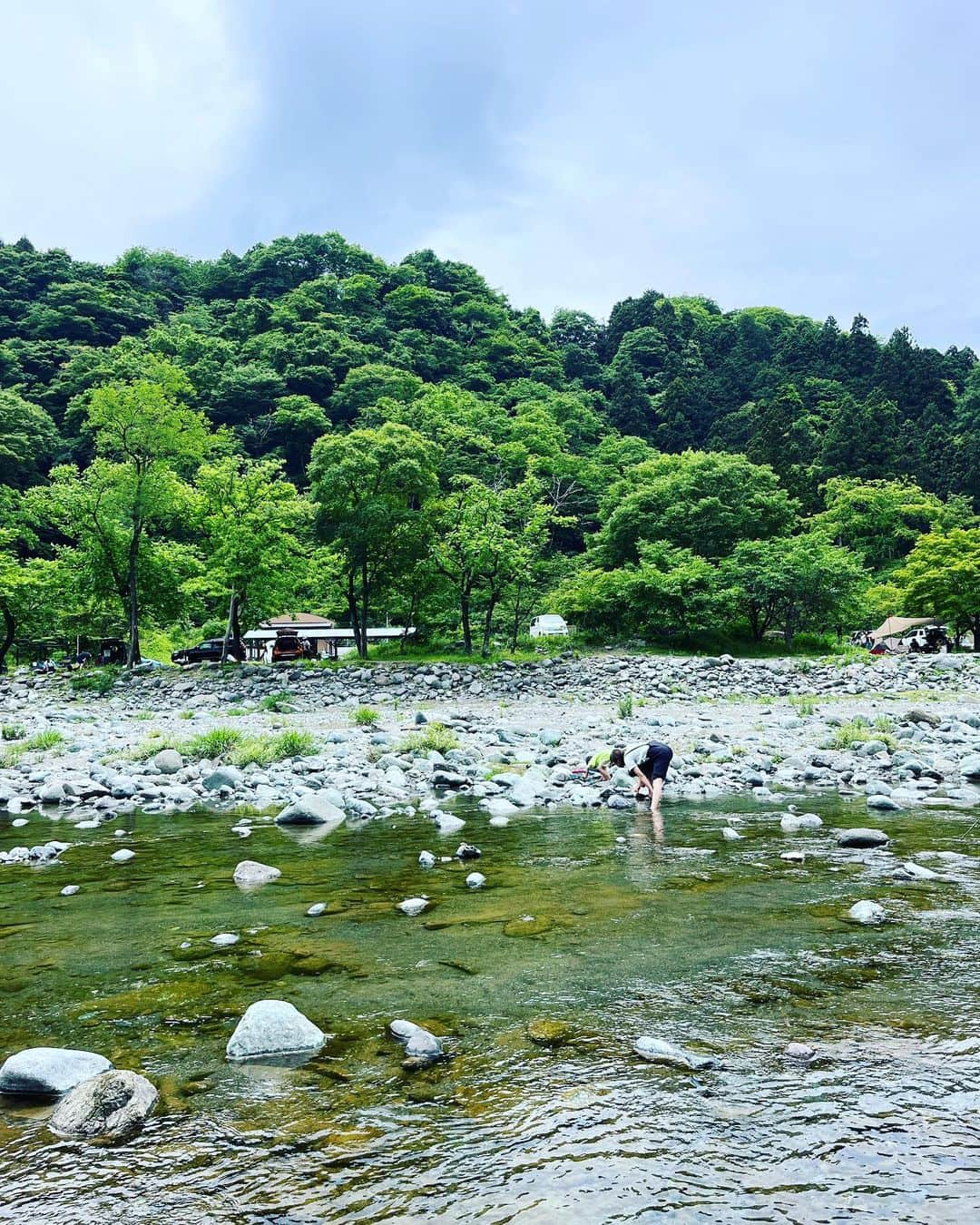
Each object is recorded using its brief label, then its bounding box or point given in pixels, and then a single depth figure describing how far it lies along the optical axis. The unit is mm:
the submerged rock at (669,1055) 3369
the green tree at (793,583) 36375
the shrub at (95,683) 28922
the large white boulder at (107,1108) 3021
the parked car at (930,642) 41656
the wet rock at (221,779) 11922
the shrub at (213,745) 14141
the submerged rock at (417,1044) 3507
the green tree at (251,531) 31453
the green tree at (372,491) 30891
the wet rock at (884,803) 9268
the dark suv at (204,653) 40375
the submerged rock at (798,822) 8435
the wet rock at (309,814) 9570
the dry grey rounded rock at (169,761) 13087
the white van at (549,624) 51906
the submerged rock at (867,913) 5250
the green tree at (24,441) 55500
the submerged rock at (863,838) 7445
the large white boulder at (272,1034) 3619
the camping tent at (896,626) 52094
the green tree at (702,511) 43062
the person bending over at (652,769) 10336
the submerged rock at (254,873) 6904
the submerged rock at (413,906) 5789
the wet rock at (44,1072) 3301
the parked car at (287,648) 36062
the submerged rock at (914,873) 6203
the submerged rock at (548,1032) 3680
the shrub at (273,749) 13414
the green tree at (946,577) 36906
